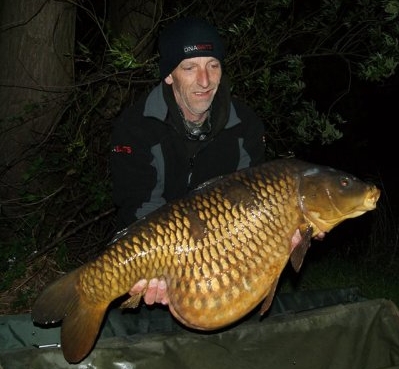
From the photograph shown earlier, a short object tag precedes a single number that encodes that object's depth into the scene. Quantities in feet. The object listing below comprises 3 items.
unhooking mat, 6.75
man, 6.94
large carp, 5.38
